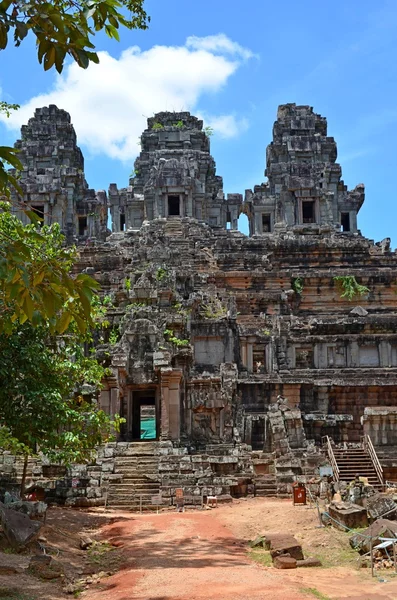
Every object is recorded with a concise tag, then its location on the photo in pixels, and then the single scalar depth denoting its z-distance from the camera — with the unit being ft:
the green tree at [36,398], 51.01
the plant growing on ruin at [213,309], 103.19
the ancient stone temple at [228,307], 76.54
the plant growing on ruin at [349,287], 125.18
